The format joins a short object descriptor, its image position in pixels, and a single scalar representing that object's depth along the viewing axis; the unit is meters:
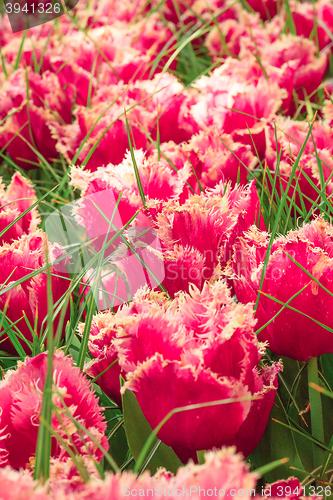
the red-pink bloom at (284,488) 0.27
